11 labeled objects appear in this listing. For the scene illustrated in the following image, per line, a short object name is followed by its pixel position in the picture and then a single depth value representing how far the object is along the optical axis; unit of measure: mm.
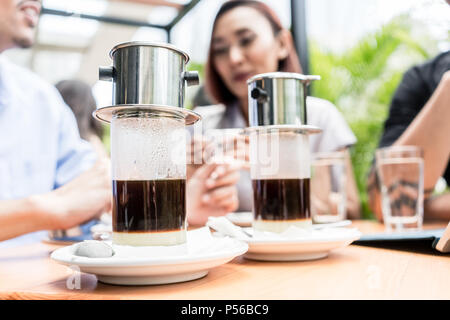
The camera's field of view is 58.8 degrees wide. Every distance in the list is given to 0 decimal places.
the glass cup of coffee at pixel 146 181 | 498
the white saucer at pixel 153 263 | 415
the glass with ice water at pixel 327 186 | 1031
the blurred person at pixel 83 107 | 2527
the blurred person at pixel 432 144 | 1163
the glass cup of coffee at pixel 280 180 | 618
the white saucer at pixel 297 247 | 549
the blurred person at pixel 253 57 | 1749
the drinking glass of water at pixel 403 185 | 1033
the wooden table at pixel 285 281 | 404
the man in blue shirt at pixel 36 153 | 845
